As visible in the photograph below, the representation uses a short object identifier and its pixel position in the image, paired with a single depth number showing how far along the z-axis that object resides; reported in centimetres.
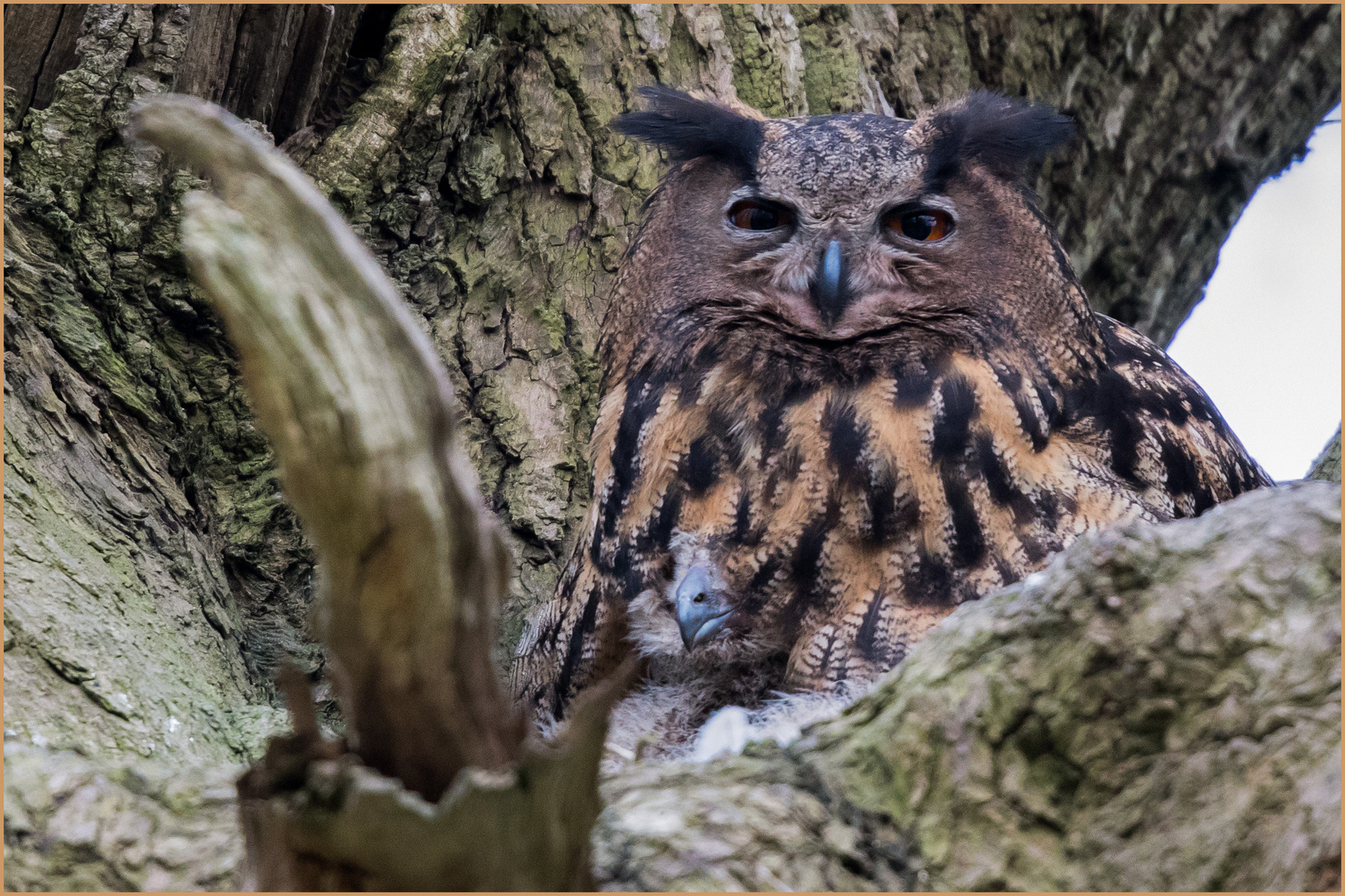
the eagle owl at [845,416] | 781
